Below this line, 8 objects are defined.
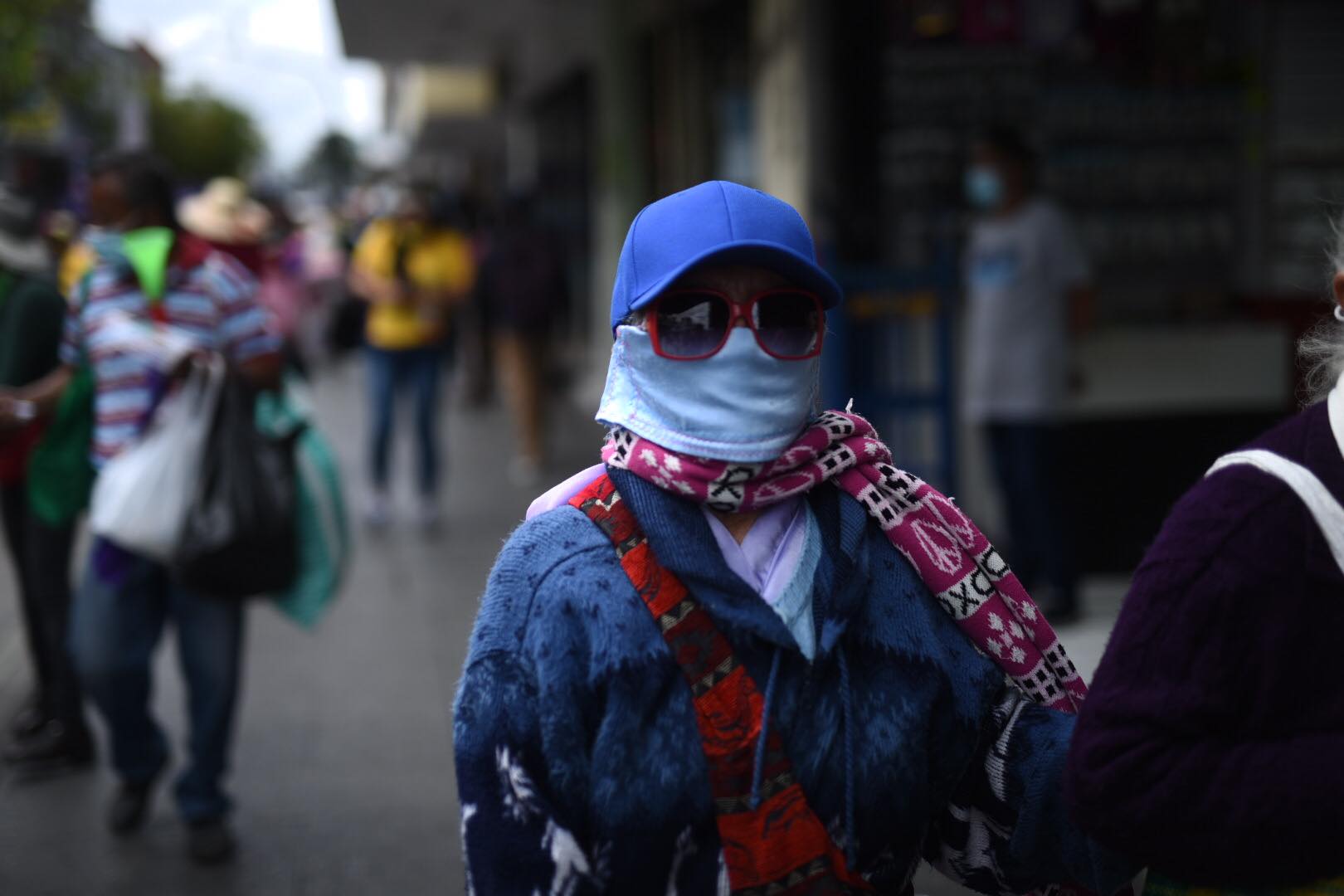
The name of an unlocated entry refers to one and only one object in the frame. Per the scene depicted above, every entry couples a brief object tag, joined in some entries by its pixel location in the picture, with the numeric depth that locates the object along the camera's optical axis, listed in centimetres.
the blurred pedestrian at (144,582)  444
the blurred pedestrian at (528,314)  1146
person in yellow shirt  950
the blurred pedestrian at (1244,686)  171
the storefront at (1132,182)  815
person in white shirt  645
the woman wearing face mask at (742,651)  184
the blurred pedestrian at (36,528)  514
